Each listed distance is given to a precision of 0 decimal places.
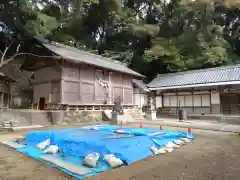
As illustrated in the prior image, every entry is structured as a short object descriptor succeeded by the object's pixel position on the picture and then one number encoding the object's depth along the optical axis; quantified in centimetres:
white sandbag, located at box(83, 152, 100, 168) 453
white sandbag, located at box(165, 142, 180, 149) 650
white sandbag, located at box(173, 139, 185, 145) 701
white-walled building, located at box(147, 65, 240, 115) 1762
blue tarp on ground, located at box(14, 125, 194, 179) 511
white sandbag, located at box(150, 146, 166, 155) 589
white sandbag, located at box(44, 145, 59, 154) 573
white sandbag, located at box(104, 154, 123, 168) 462
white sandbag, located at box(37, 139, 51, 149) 630
